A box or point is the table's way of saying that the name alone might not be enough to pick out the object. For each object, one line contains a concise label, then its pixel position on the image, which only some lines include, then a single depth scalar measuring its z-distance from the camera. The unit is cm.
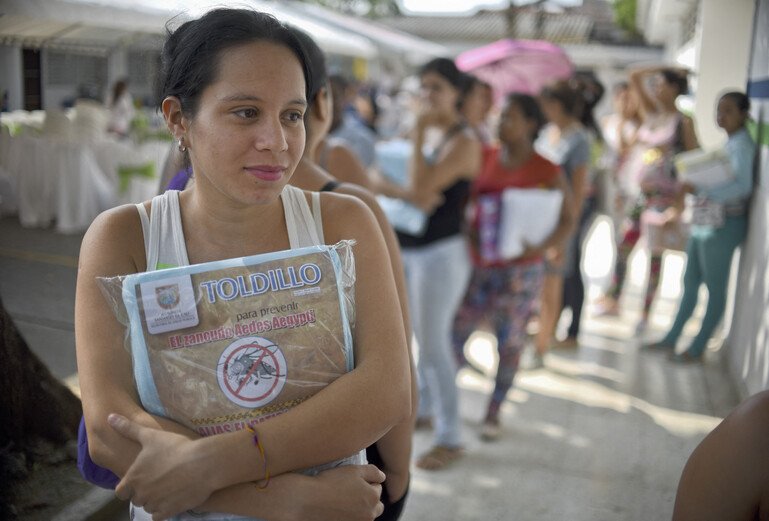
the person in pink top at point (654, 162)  490
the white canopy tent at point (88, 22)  346
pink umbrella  579
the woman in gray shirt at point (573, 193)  490
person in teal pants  380
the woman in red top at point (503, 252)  382
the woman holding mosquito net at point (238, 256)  121
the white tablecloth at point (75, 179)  652
